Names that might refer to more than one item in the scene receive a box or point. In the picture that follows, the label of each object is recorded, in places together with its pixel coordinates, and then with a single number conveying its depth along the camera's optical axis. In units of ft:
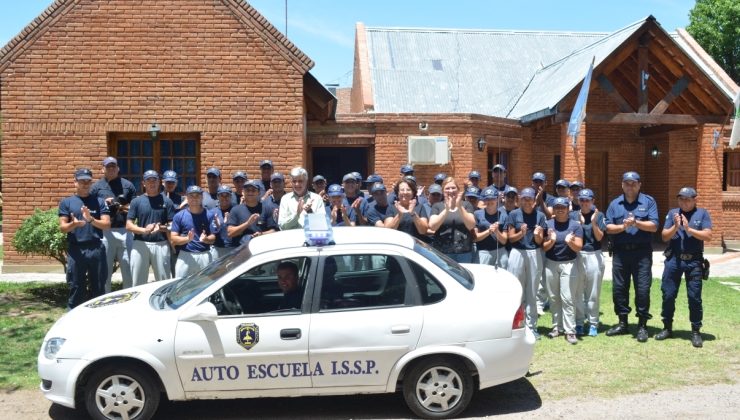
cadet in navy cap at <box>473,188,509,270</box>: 23.29
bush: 29.96
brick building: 37.17
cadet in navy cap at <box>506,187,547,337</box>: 23.22
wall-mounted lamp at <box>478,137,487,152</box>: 46.52
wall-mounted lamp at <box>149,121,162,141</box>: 37.27
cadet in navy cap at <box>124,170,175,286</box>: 24.16
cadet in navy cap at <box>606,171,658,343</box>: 22.94
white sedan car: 15.52
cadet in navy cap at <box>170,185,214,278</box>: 23.08
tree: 88.07
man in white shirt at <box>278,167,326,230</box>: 22.90
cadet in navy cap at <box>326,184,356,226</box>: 23.75
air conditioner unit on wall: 44.60
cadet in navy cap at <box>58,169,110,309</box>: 23.84
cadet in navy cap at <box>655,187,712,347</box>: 22.31
